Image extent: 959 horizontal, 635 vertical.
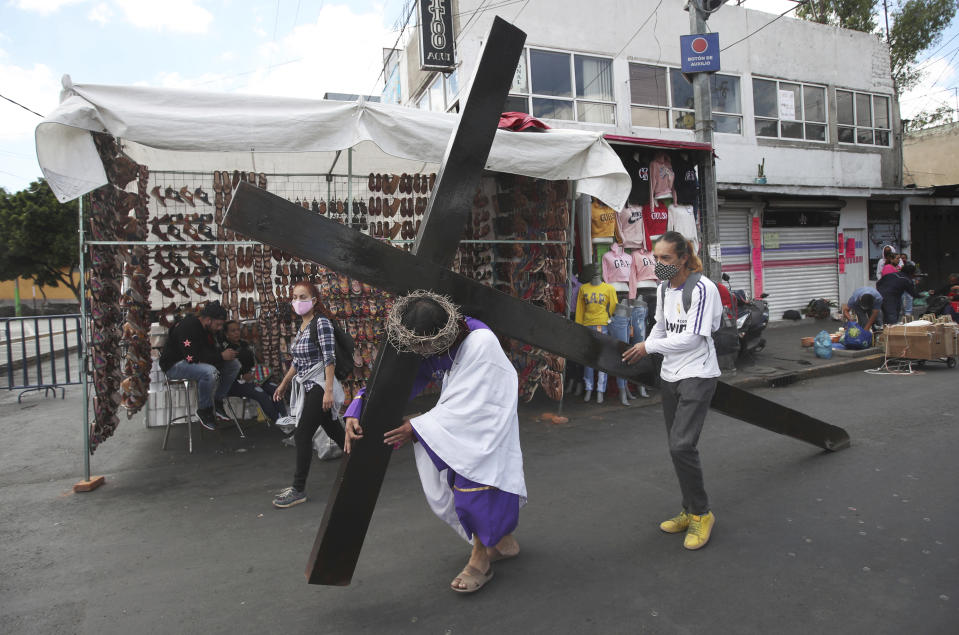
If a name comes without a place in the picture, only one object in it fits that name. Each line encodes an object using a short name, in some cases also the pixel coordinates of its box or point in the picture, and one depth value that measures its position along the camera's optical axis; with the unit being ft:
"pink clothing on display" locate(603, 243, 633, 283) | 25.50
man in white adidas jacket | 10.58
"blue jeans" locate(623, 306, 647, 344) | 24.57
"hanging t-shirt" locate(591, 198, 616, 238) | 25.43
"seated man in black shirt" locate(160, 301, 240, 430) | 18.38
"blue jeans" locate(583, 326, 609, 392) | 23.97
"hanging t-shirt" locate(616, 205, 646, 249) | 27.02
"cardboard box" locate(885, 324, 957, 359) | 26.78
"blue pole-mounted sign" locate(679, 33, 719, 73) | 28.89
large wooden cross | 7.16
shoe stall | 13.94
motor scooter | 29.01
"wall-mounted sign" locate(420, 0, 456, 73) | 37.88
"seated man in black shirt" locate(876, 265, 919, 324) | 31.60
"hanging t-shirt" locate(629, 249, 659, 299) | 26.30
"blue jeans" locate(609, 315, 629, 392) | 23.53
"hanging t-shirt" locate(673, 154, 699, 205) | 29.68
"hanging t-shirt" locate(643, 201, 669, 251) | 28.32
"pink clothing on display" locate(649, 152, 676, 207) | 28.45
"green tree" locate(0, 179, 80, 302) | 71.97
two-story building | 41.57
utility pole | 29.68
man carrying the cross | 8.55
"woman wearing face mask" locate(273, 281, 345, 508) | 14.07
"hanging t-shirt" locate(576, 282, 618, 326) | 22.98
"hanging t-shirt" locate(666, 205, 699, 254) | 28.58
